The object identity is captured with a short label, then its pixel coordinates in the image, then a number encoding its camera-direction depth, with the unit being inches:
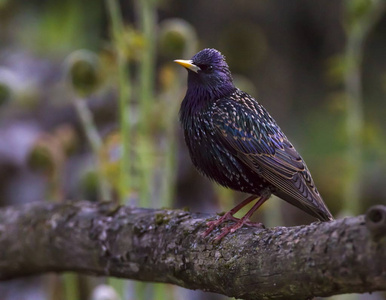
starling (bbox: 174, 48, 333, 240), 192.4
